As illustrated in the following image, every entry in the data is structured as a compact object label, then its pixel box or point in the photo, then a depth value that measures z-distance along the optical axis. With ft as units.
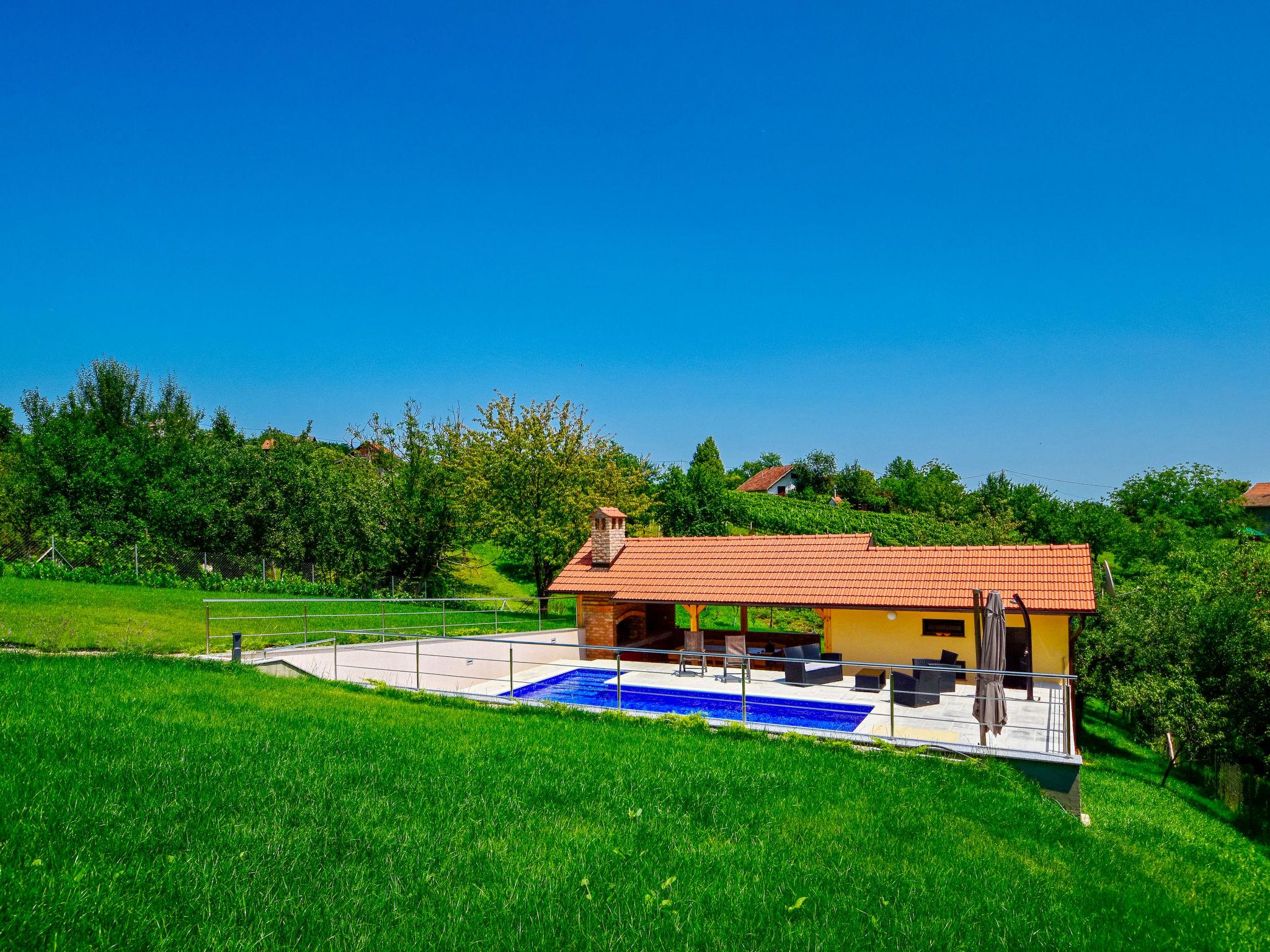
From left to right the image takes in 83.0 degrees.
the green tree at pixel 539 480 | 91.35
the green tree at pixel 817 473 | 240.12
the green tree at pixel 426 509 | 97.60
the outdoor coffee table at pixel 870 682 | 48.80
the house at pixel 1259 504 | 254.47
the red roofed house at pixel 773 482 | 263.29
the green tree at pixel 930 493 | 154.32
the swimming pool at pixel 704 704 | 41.57
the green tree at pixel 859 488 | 217.15
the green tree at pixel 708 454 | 240.12
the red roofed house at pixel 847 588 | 51.60
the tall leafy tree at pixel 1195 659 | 58.44
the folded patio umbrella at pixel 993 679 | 33.91
